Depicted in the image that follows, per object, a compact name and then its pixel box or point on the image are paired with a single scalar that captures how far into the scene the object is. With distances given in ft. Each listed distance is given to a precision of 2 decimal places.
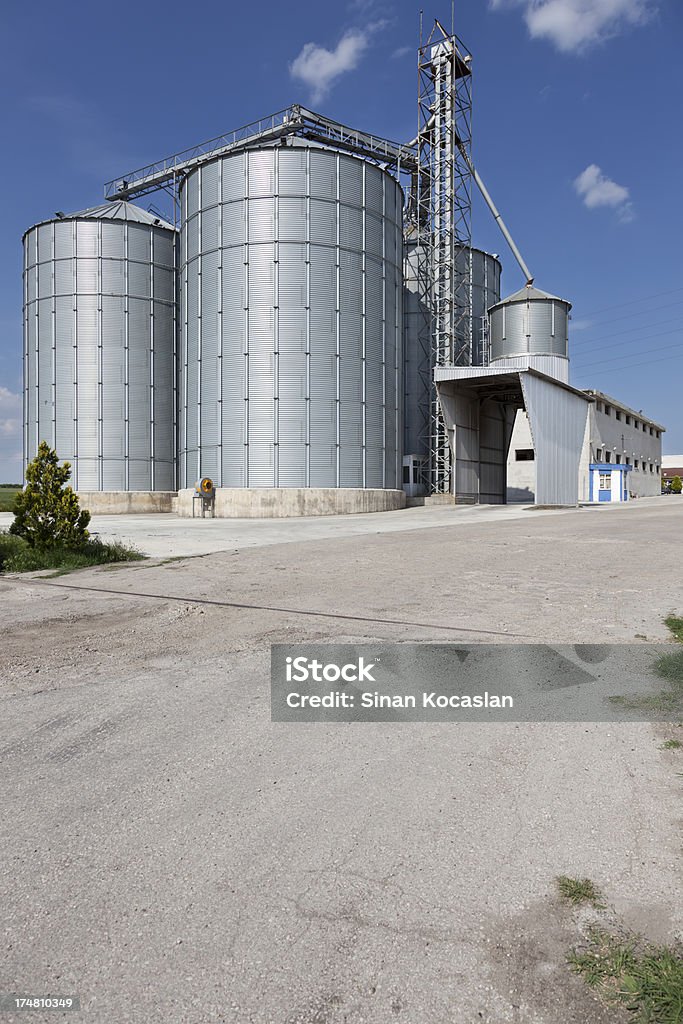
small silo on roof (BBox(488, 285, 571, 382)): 168.14
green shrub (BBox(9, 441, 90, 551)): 49.90
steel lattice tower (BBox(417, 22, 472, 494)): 159.43
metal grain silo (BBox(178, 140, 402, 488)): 123.24
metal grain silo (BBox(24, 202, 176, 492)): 149.79
